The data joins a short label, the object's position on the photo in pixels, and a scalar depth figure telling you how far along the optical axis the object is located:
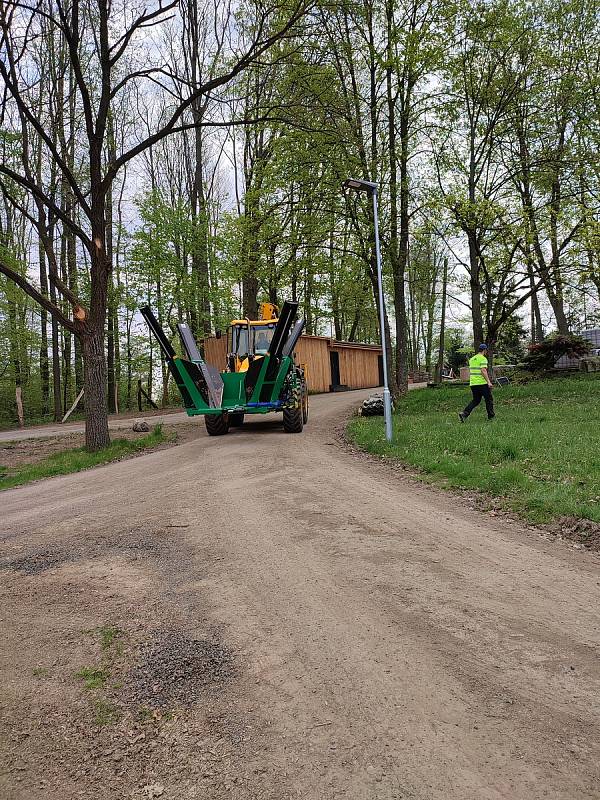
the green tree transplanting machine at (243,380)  12.31
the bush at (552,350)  20.67
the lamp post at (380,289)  11.11
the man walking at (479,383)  12.59
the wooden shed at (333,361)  29.81
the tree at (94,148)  11.05
